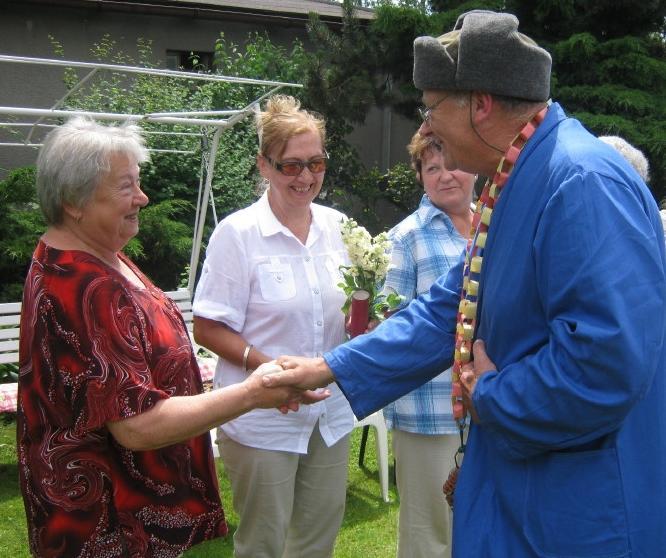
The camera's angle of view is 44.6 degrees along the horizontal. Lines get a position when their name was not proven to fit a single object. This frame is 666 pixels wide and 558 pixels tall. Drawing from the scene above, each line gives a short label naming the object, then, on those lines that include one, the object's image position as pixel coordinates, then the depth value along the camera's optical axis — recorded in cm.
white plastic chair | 561
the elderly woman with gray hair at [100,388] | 242
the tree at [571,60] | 991
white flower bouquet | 348
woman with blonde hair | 339
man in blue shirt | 181
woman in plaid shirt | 367
